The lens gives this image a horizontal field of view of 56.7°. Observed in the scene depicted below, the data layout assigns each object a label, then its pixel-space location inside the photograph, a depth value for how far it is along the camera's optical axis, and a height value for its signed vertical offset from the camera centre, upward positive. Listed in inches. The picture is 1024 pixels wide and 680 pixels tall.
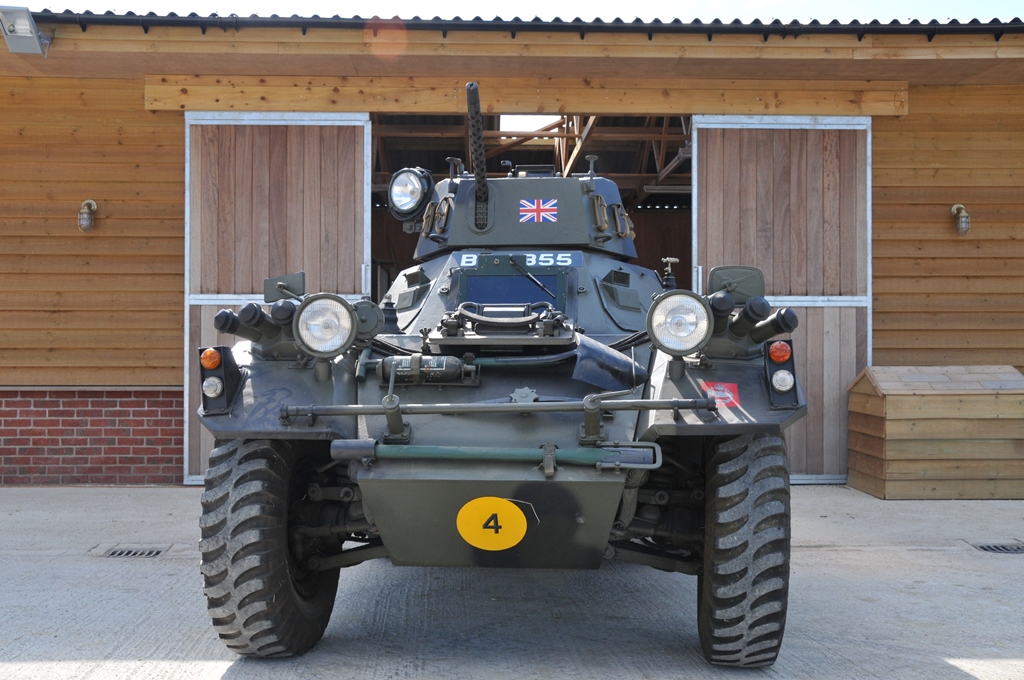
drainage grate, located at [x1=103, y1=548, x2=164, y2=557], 278.5 -64.4
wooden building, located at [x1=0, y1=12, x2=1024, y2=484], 399.2 +55.9
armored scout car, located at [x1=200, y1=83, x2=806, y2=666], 155.3 -19.5
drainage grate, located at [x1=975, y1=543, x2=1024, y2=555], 284.5 -63.8
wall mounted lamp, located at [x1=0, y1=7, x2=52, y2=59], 354.0 +113.9
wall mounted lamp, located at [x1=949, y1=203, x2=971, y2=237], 411.2 +52.2
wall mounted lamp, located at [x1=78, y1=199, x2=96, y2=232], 400.8 +50.5
